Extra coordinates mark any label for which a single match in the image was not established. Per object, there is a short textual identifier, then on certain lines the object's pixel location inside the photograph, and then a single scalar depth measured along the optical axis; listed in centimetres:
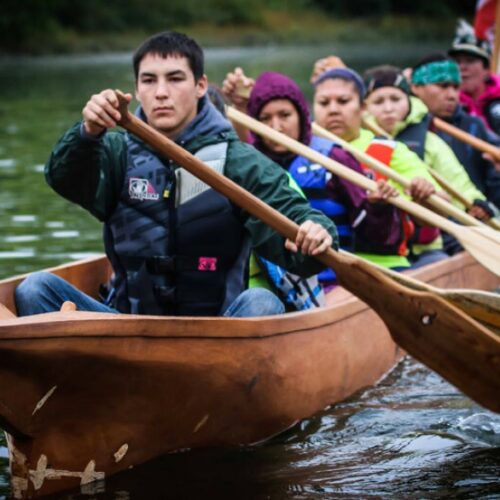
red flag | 2745
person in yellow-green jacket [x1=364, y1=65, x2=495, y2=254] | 1677
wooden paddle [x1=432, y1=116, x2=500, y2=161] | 1759
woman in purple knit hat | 1325
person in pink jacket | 2070
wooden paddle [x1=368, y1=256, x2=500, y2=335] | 1052
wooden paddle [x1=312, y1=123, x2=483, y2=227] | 1421
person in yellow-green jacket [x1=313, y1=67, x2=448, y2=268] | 1495
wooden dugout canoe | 901
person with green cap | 1845
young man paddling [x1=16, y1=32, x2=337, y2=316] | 1048
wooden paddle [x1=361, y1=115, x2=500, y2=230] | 1631
